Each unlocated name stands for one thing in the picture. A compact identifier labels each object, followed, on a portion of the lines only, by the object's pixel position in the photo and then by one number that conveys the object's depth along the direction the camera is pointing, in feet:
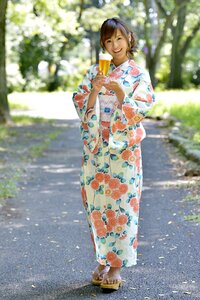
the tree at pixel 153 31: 108.47
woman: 14.97
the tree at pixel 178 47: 130.52
